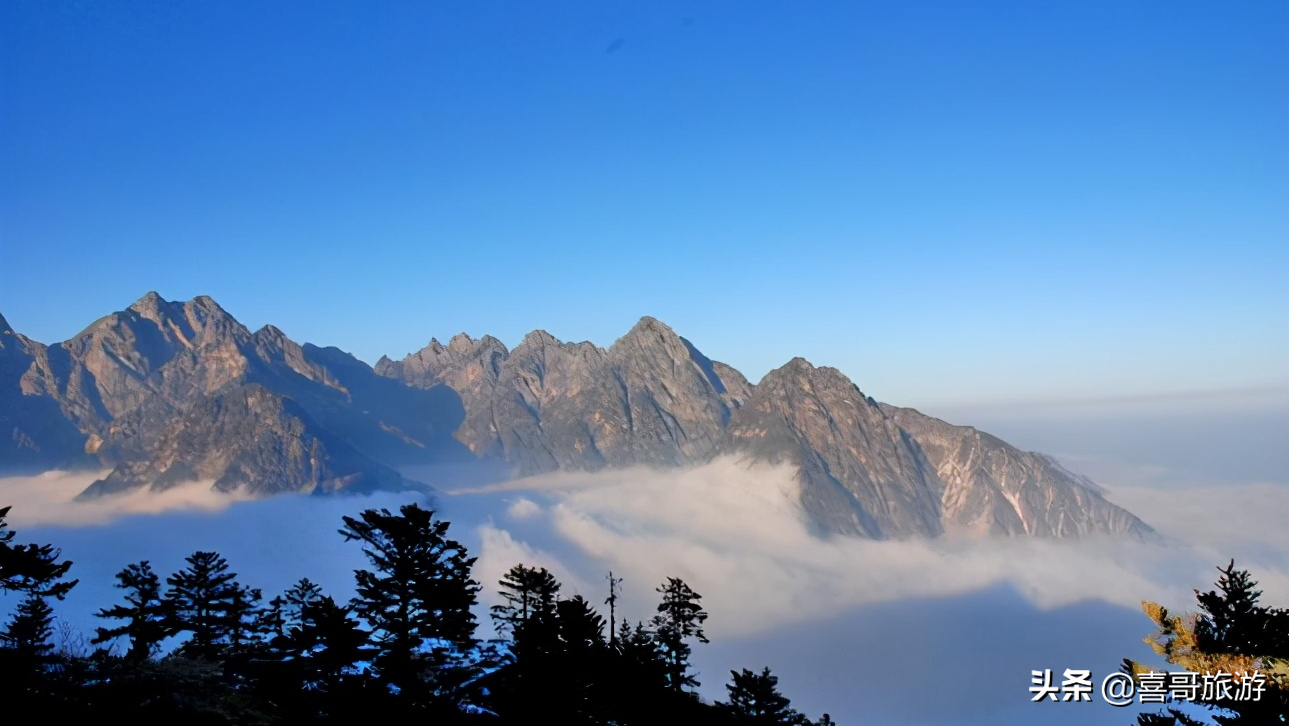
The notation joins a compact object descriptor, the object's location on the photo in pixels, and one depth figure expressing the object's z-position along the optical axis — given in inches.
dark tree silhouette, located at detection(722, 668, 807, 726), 2559.1
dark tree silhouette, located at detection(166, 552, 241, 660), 2146.9
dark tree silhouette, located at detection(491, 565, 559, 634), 2551.7
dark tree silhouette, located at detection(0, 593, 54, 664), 2017.3
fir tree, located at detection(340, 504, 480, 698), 1668.3
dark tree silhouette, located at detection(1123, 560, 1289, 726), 996.6
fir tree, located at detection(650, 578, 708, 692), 2886.3
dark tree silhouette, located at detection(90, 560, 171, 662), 2032.5
